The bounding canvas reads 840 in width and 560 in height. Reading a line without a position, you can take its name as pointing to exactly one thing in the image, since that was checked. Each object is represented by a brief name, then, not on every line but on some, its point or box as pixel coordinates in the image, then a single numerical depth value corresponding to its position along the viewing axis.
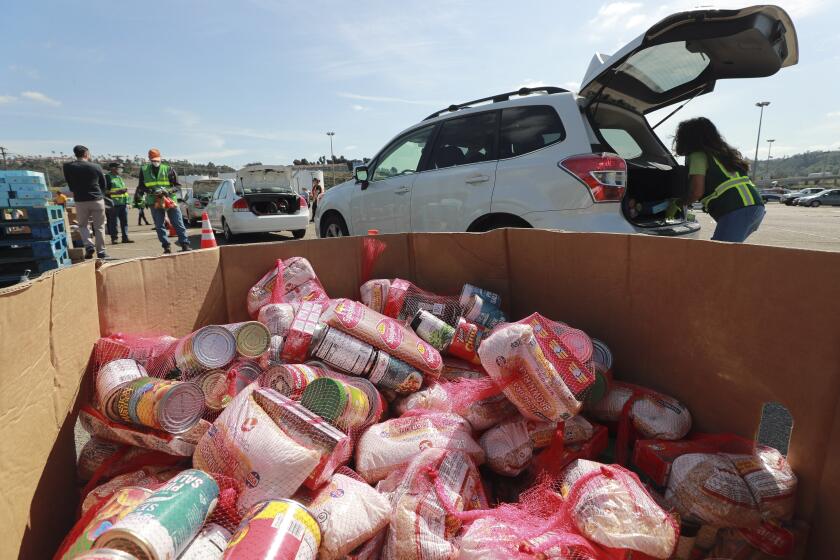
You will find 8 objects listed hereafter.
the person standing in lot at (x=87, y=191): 7.14
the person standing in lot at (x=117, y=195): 10.52
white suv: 3.02
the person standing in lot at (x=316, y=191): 15.82
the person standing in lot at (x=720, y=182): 3.24
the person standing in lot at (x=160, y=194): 7.68
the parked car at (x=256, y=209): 9.84
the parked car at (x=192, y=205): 15.73
